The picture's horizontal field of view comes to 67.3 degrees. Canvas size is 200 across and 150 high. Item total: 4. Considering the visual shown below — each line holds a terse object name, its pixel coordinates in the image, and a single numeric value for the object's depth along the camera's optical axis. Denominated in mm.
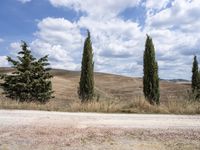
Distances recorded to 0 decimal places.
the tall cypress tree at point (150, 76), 10779
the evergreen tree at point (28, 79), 13229
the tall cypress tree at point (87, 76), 10655
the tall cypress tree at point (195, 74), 19800
